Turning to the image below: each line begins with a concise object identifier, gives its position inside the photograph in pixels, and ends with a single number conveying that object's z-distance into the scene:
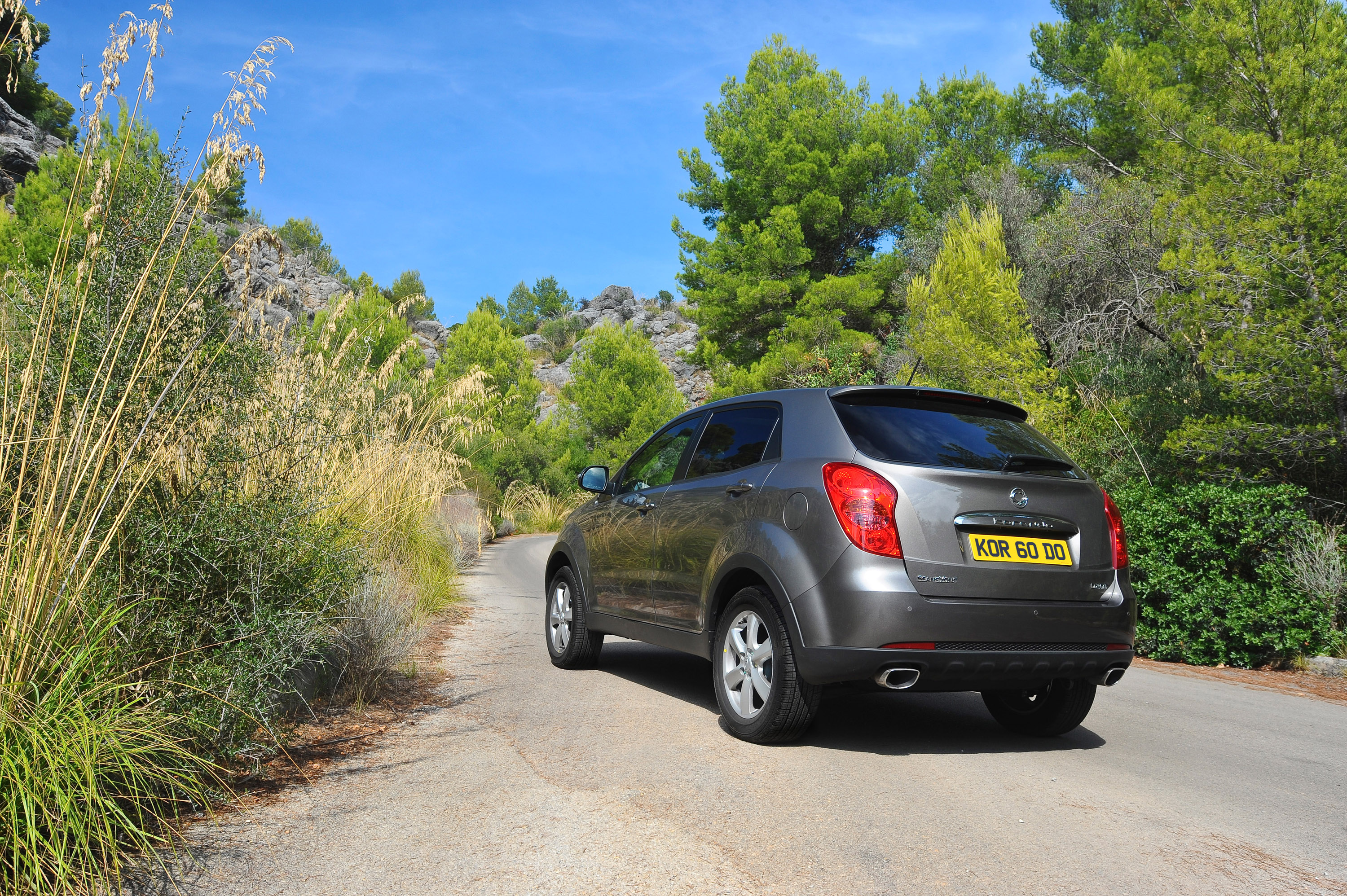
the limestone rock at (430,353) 86.14
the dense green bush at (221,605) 3.75
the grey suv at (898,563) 4.27
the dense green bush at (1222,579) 8.45
